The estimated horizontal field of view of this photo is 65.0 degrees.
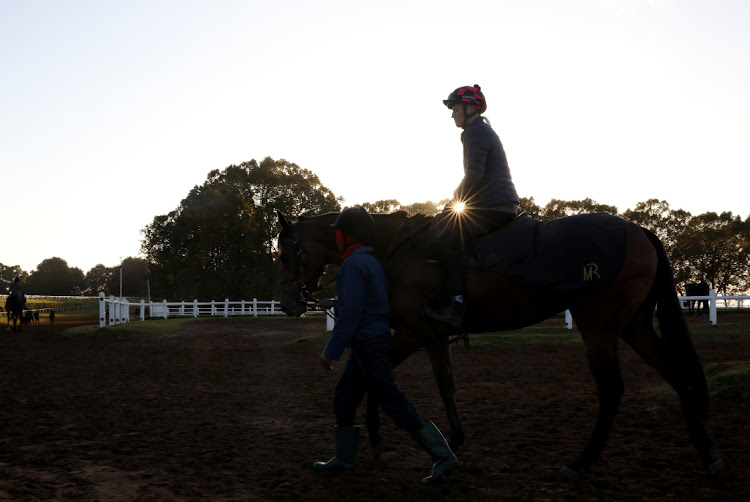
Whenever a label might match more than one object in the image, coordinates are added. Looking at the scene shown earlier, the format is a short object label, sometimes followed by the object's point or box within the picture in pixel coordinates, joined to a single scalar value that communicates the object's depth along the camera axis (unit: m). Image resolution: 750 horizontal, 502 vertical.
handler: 4.25
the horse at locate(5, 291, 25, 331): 24.53
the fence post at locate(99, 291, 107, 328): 22.58
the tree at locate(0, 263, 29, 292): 152.50
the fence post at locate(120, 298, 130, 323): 27.67
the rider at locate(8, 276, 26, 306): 24.14
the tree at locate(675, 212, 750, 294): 52.28
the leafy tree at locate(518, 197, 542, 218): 56.81
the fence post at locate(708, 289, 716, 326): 19.50
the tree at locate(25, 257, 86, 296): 128.88
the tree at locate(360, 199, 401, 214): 56.07
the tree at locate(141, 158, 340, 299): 45.31
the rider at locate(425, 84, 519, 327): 4.74
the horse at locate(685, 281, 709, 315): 30.87
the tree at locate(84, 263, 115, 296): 151.38
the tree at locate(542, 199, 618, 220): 59.42
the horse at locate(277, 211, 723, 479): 4.50
